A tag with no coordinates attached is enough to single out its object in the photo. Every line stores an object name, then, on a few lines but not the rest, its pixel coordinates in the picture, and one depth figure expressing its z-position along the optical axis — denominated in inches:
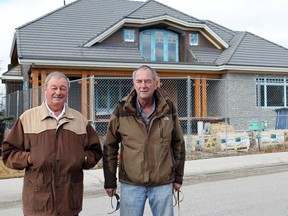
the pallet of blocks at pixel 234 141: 487.5
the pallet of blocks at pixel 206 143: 490.9
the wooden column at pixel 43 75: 604.5
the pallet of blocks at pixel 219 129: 527.6
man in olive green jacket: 129.2
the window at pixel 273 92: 746.2
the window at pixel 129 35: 702.5
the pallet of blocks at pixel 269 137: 514.3
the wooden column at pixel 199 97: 697.0
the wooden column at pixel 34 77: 598.5
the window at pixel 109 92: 712.4
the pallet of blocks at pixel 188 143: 444.1
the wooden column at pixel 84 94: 586.6
